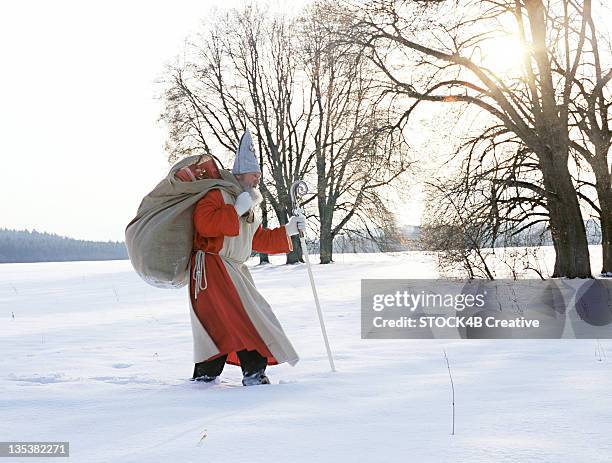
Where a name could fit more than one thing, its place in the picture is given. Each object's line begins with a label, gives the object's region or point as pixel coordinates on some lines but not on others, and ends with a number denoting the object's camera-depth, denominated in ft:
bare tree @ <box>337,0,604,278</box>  39.24
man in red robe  14.23
